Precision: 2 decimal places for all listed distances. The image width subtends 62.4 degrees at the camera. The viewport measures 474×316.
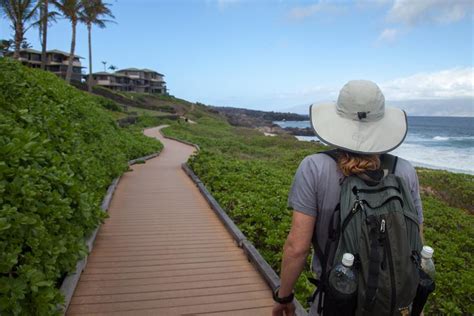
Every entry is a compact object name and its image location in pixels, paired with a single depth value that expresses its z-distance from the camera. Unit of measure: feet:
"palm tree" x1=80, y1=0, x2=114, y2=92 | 111.55
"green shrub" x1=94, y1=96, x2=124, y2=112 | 120.06
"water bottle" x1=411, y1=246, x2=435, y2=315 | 6.05
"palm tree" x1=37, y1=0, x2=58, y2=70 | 81.92
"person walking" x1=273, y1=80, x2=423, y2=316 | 6.38
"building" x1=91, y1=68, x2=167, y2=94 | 254.06
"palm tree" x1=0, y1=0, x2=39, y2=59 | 70.13
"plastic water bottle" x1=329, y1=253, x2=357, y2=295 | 5.64
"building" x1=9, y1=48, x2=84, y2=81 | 198.90
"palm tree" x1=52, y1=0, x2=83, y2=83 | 92.22
